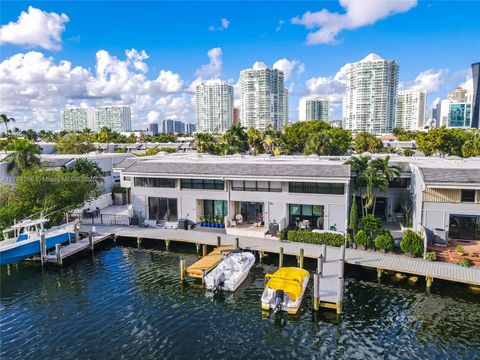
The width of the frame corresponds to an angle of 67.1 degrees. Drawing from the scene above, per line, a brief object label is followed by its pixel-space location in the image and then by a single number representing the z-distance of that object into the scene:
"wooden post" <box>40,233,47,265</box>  28.34
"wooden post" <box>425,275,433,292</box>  23.05
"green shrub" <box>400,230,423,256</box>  25.48
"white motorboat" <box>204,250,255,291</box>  23.66
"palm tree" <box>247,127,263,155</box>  67.19
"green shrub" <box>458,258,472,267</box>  24.11
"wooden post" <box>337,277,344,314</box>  20.52
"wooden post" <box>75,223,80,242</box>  31.84
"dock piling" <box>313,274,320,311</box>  20.73
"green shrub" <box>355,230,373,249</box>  27.39
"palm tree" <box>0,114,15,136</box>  93.62
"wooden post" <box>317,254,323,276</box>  23.61
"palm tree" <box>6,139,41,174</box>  40.38
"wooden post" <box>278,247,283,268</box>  26.93
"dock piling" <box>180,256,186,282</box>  25.14
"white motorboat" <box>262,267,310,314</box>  20.65
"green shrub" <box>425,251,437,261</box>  25.09
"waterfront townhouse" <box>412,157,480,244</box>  26.53
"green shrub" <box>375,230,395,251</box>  26.50
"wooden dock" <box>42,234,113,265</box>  28.31
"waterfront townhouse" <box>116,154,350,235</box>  30.59
